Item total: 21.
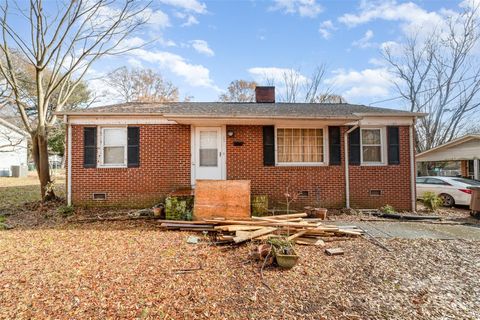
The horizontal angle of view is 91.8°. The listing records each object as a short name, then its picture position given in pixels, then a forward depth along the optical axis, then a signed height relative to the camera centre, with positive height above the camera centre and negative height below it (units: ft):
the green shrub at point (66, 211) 22.73 -4.26
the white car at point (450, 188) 30.32 -3.24
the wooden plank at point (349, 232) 16.84 -4.84
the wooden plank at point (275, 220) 17.85 -4.11
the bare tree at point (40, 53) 26.73 +13.93
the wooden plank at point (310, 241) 15.38 -5.10
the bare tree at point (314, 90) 72.79 +24.79
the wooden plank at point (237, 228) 16.22 -4.35
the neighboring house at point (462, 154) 39.78 +2.12
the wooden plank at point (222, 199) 19.44 -2.76
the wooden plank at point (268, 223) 16.80 -4.21
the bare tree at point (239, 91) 89.15 +29.14
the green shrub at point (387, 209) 23.94 -4.55
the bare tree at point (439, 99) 63.87 +19.10
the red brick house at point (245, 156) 24.25 +1.09
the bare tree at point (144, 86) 80.84 +29.06
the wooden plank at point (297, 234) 15.55 -4.71
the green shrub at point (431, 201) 25.61 -3.99
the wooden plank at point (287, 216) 18.62 -4.10
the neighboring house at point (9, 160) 66.33 +2.51
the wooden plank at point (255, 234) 14.69 -4.48
